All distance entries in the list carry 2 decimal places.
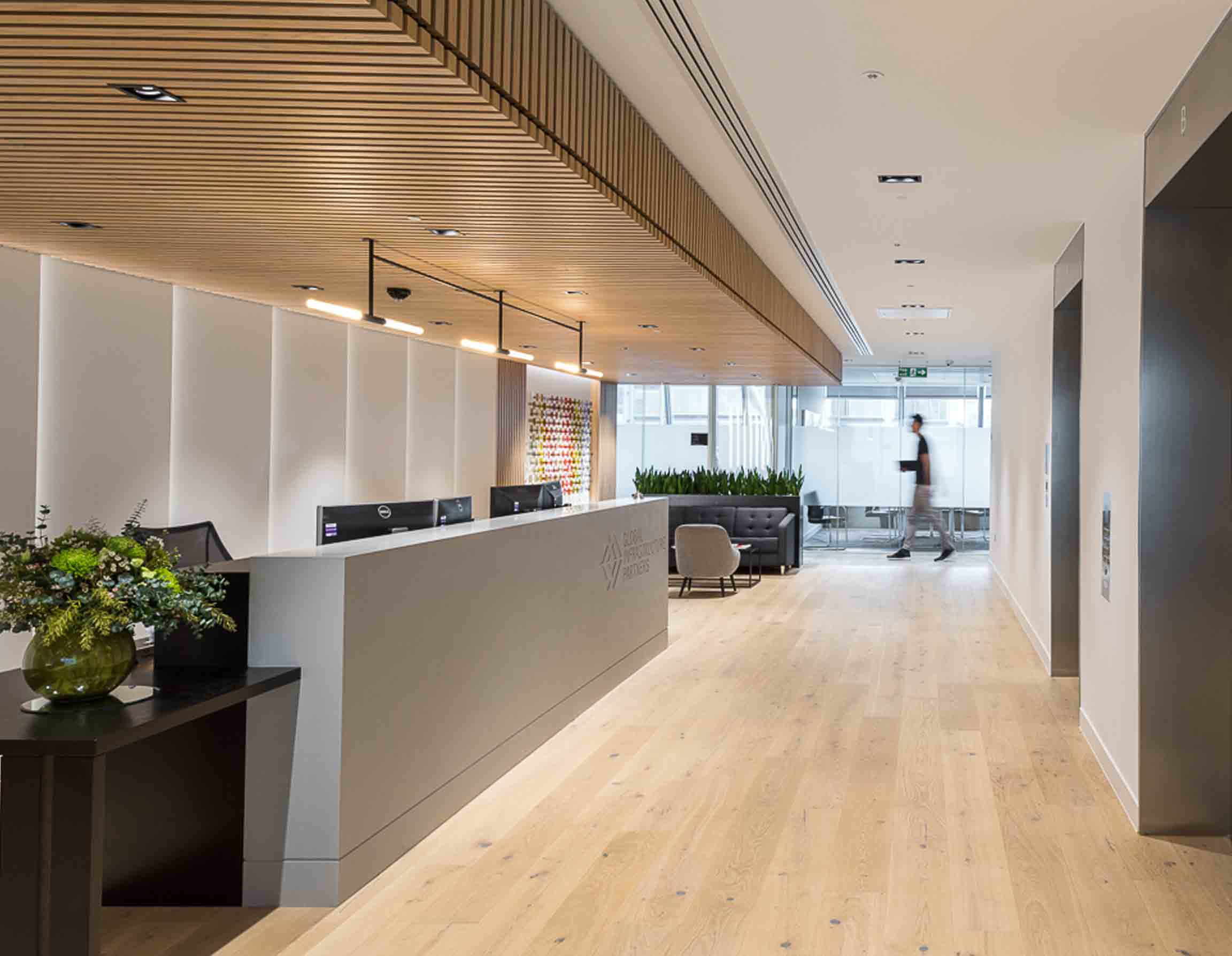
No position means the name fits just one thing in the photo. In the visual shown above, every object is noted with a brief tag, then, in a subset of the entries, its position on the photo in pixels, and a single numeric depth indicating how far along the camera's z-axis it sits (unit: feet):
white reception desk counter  11.68
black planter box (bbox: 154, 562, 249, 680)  11.39
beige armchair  35.78
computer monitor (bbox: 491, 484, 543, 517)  23.93
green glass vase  9.56
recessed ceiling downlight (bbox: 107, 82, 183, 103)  9.83
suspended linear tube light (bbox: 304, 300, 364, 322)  17.76
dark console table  8.93
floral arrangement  9.42
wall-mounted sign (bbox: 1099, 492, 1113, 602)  16.10
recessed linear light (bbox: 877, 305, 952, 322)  32.73
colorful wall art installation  41.39
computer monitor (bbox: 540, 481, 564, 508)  24.72
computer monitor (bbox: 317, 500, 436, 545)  16.74
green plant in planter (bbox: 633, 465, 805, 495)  44.70
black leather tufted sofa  42.04
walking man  50.65
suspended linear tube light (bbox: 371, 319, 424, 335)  18.60
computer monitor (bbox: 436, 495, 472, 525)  19.40
